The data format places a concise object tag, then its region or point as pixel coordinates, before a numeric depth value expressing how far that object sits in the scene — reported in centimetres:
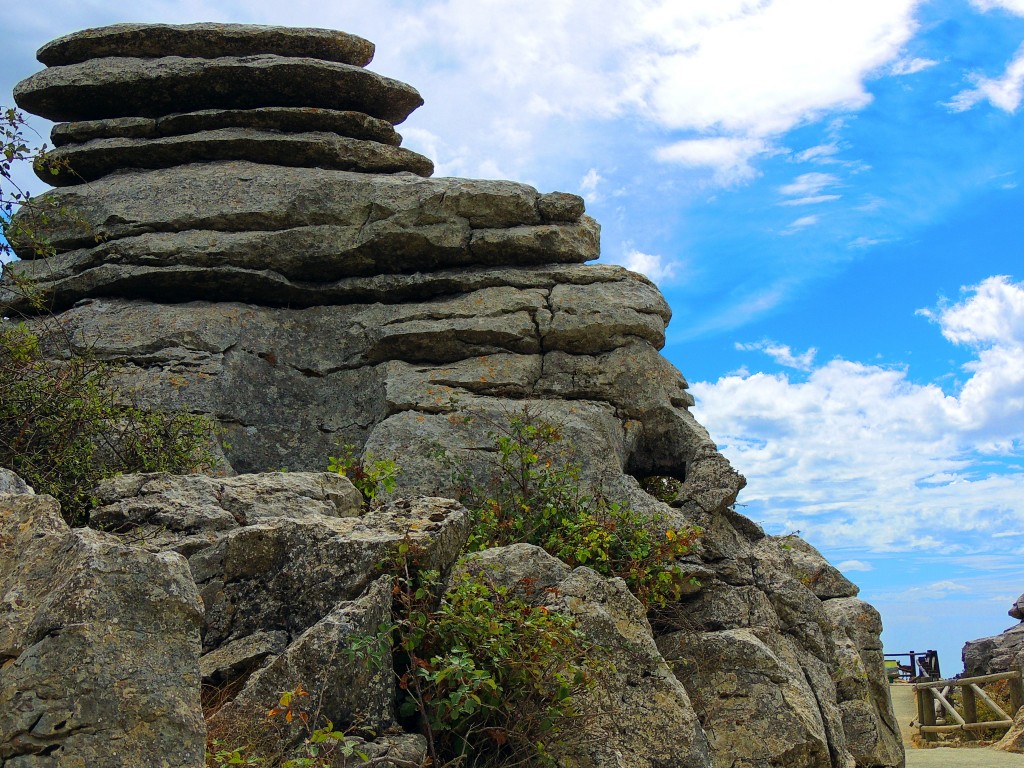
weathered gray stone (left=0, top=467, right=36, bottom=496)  829
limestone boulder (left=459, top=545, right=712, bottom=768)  963
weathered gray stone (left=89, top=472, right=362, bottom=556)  993
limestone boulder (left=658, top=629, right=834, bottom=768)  1183
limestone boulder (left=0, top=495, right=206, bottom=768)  589
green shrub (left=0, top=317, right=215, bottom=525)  1141
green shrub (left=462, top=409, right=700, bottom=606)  1296
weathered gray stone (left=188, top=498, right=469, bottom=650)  885
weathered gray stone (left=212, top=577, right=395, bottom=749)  761
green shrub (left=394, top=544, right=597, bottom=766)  846
